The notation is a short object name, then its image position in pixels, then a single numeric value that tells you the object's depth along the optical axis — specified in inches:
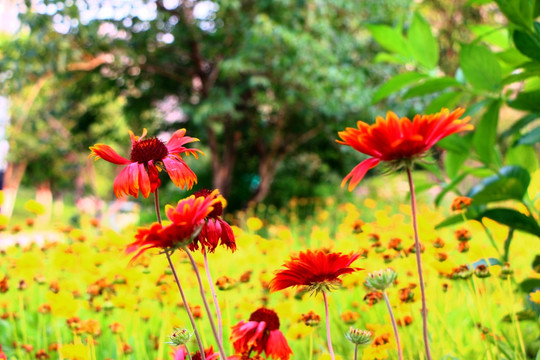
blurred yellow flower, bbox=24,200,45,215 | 86.2
